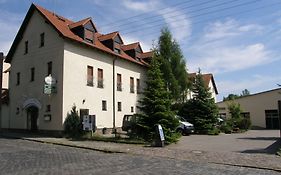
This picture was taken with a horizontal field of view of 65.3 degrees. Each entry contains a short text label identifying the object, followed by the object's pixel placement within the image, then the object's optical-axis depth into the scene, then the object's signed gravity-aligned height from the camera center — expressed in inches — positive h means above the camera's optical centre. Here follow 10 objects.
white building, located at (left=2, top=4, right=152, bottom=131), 676.7 +118.3
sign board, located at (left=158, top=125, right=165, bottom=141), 486.5 -56.8
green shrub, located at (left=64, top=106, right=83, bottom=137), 652.2 -53.0
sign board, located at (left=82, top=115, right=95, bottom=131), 618.6 -42.0
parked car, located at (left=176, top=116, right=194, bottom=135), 738.0 -72.7
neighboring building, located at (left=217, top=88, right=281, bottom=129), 1248.8 -11.7
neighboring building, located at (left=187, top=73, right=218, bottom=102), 1560.0 +180.1
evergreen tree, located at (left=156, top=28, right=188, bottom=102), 975.5 +191.9
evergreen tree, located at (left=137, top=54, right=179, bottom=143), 538.4 -1.7
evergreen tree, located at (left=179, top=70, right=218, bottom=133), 855.3 -6.8
